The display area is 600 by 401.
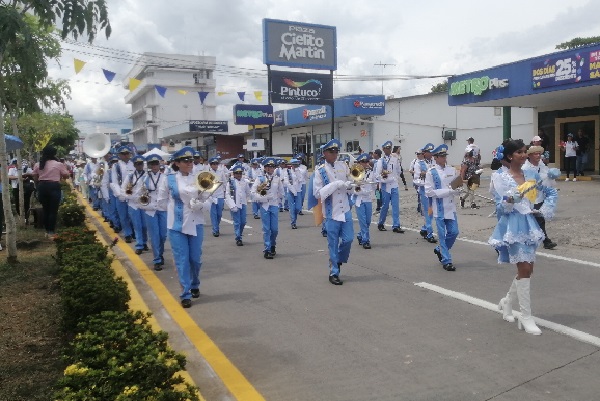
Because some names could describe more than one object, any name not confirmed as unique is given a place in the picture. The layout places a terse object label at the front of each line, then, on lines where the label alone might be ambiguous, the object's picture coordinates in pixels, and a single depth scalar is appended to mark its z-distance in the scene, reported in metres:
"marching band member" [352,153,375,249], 10.47
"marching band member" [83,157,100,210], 17.00
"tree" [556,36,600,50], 46.28
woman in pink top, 11.05
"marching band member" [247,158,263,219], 14.20
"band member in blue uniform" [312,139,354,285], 7.61
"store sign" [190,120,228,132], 55.20
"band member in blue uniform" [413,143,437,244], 10.84
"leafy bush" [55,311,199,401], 3.05
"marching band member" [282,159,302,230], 14.18
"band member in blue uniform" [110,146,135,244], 11.10
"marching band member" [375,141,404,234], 12.33
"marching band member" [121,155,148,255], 10.49
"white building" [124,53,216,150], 82.31
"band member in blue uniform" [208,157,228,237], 12.72
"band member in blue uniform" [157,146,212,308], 6.77
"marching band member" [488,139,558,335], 5.27
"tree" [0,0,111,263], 5.15
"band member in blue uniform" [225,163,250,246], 10.90
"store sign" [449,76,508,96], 21.11
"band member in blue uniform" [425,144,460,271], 8.24
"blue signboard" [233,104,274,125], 38.34
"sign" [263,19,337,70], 27.75
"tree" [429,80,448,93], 56.28
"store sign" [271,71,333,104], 27.94
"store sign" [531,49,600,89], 17.55
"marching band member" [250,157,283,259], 9.90
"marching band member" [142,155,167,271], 9.08
